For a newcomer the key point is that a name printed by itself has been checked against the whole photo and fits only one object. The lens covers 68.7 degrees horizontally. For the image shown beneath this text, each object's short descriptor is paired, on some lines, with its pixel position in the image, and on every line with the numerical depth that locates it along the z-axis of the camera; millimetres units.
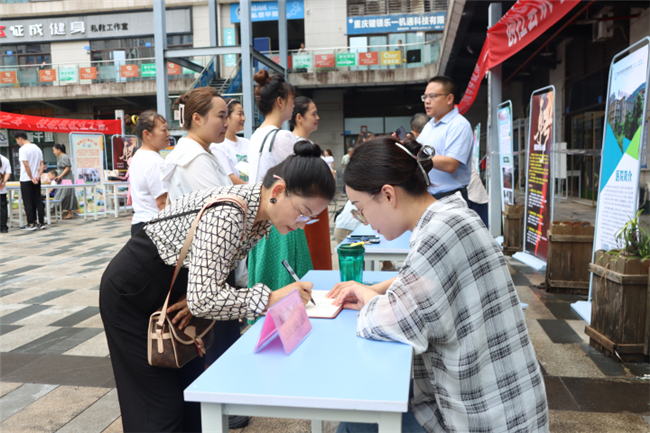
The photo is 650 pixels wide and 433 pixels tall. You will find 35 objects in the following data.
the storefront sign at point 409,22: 16531
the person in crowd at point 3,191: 7922
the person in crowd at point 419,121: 5105
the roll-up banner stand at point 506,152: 5606
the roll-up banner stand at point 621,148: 2754
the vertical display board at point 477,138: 7577
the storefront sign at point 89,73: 16016
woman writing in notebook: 1365
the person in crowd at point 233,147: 3371
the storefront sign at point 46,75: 16469
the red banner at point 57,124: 13422
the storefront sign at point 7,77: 16797
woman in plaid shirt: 1088
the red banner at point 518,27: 4180
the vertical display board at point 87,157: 10070
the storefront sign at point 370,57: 15039
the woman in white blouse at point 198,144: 2275
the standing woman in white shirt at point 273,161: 2412
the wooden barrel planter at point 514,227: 5422
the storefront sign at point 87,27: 18047
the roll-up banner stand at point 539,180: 4426
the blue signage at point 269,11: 17094
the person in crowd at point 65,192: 10289
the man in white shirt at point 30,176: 7895
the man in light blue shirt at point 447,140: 3287
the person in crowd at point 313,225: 2863
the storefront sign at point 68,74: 16281
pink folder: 1152
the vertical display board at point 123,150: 11015
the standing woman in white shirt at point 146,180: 3109
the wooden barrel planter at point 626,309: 2480
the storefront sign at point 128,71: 15766
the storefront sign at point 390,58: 14930
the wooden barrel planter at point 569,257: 3795
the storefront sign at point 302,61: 15133
